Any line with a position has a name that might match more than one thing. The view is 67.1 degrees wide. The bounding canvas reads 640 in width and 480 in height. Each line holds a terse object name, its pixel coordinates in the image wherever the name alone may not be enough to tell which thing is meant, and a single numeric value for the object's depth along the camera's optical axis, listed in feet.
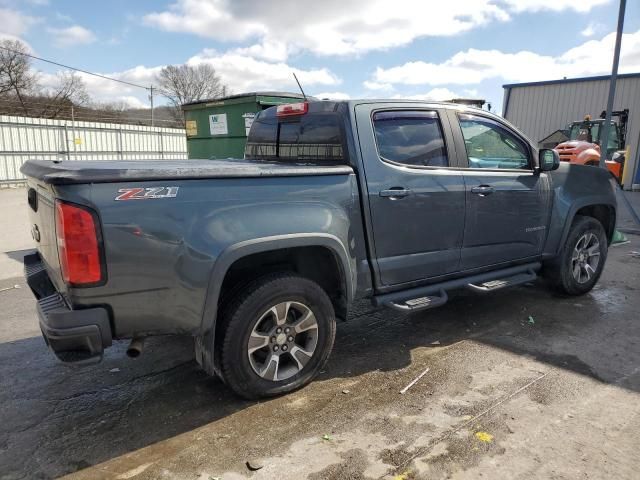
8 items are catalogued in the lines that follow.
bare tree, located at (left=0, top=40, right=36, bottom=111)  122.21
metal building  61.05
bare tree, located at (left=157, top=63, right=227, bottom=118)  192.69
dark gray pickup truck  8.25
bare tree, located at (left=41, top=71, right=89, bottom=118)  116.67
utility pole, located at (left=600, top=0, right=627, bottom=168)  26.64
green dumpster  28.73
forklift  45.16
